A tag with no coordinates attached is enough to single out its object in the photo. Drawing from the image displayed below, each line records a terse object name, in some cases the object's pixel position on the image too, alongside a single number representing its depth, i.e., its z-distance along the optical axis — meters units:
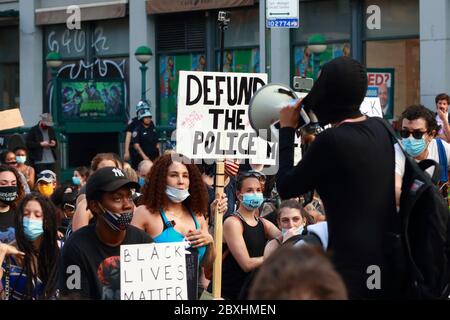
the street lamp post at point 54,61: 25.86
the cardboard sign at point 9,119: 9.23
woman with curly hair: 7.67
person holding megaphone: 5.24
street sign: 12.71
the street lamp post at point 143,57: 24.19
